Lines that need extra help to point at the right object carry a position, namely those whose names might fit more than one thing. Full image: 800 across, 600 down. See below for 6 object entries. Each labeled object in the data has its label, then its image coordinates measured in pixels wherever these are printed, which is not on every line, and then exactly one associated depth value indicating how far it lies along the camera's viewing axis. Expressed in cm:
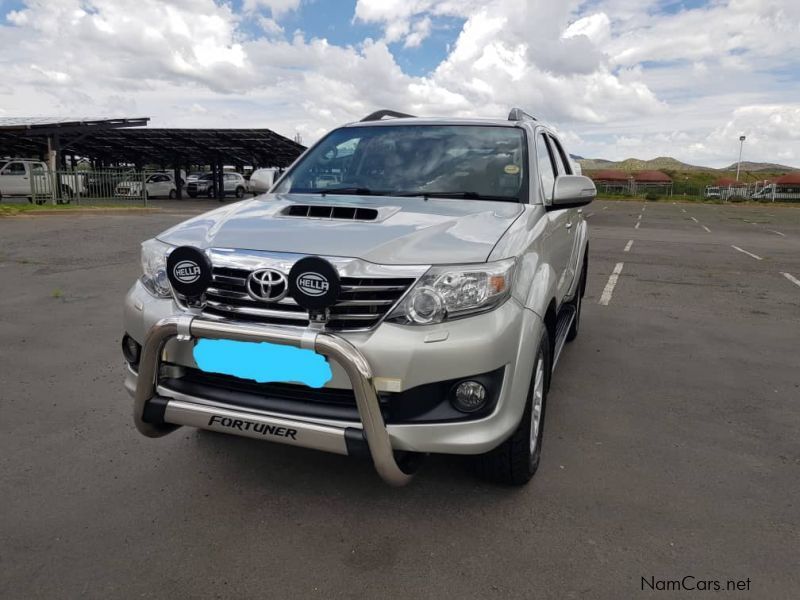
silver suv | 238
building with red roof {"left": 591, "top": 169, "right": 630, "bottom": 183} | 7706
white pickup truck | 2178
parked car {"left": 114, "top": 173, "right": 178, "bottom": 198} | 3319
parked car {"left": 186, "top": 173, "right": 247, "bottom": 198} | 3638
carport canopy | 2397
